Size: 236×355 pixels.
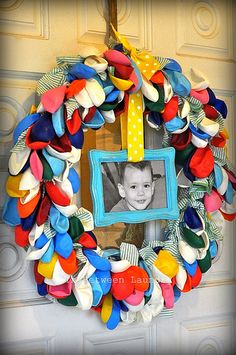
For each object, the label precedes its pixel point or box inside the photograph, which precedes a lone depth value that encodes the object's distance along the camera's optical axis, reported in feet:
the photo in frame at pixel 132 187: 3.11
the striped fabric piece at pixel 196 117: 3.30
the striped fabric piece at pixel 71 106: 2.83
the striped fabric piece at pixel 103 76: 2.97
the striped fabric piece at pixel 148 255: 3.23
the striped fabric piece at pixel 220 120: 3.45
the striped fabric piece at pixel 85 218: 3.00
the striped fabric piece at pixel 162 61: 3.20
